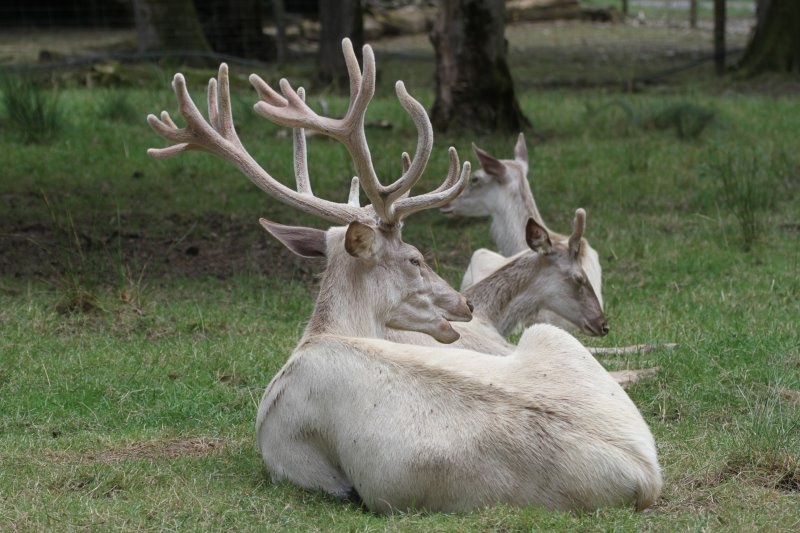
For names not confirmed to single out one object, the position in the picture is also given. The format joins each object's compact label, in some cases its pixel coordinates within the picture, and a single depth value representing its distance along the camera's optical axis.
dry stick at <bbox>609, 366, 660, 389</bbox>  11.90
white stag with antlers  8.16
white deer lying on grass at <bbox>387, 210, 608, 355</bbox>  14.00
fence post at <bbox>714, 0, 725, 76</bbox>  34.53
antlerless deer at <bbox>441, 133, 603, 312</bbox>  17.33
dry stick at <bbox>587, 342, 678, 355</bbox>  13.11
